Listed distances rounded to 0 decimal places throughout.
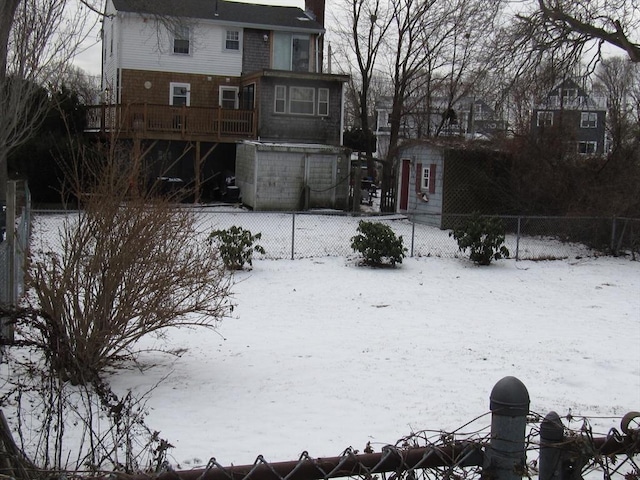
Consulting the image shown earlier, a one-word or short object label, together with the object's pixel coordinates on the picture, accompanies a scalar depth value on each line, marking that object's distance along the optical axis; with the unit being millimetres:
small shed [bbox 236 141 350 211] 25656
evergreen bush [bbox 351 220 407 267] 15406
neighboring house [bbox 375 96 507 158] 33266
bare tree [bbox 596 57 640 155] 19984
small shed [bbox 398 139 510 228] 22253
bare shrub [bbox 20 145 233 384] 6453
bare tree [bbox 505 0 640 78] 9094
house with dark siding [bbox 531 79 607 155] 20500
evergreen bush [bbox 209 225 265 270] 14117
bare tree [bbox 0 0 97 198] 11586
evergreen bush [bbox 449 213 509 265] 16172
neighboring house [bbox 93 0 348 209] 26641
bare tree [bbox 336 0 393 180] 31761
